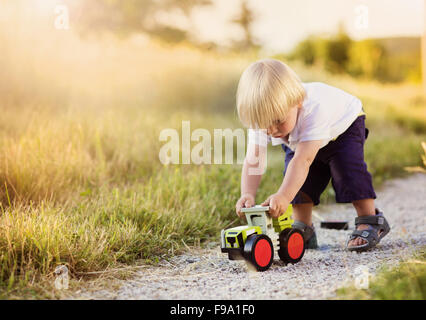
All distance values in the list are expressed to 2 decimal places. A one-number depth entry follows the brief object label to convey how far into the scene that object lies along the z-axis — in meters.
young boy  2.21
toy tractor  2.12
